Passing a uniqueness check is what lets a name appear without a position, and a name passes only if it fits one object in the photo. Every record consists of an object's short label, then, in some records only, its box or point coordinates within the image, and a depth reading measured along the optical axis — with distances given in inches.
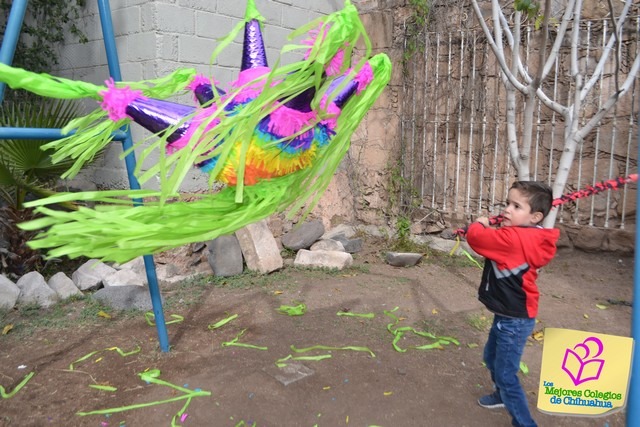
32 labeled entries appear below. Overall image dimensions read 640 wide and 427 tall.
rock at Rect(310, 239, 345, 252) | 191.8
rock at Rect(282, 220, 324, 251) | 191.9
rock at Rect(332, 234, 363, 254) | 197.9
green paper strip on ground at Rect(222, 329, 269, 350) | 112.7
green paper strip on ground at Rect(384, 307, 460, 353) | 113.1
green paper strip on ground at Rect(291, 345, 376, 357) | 110.3
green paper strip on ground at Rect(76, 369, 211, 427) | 86.1
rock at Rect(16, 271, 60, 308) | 138.6
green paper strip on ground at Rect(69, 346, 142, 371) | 107.1
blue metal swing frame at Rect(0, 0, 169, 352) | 77.3
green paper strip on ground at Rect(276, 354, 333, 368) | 104.8
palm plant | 137.6
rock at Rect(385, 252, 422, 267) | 180.4
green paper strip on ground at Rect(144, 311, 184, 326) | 127.5
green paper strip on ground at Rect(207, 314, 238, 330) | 124.8
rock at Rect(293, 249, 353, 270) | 176.9
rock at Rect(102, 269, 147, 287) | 153.3
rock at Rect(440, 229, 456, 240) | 207.2
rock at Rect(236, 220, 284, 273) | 168.2
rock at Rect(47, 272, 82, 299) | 144.9
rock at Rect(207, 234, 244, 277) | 165.0
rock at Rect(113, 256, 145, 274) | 162.3
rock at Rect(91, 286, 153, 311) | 137.1
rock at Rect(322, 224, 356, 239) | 207.9
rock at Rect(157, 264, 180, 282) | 161.5
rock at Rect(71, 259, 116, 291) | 152.8
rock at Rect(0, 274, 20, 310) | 133.6
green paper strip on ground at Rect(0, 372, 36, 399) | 92.8
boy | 75.7
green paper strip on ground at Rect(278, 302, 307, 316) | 133.6
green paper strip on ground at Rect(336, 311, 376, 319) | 132.7
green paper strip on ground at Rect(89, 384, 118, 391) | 94.9
